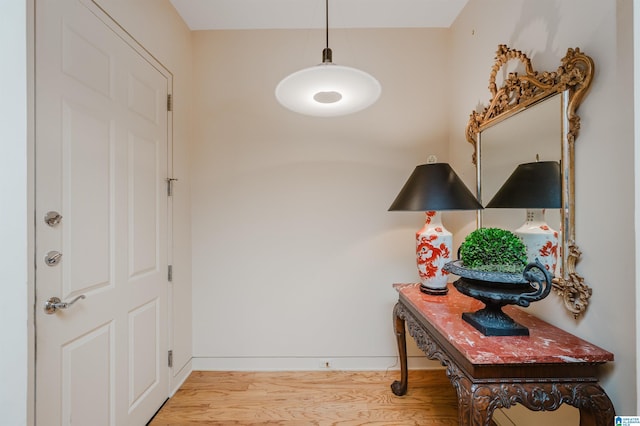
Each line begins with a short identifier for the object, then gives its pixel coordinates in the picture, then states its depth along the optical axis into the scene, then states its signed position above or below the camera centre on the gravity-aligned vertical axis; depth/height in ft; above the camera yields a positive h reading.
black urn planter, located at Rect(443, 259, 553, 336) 3.22 -1.02
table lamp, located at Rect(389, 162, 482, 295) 4.84 +0.12
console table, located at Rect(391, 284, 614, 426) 3.06 -1.95
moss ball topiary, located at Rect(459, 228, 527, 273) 3.49 -0.53
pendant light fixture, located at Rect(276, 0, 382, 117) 3.19 +1.61
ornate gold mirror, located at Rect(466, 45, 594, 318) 3.58 +1.35
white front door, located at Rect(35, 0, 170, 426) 3.48 -0.17
